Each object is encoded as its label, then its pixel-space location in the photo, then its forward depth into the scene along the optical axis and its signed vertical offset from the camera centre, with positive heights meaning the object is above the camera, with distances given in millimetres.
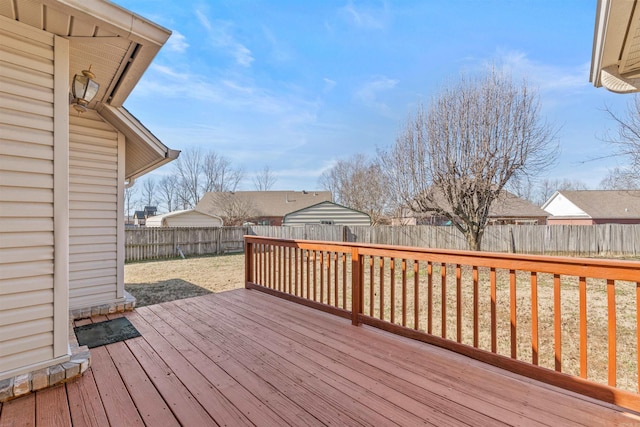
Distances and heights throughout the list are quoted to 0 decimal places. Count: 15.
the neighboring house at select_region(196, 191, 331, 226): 20914 +999
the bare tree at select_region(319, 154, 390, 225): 18594 +2446
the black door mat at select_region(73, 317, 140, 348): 2764 -1235
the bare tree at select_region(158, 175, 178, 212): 28431 +2563
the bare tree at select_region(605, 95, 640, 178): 7871 +2319
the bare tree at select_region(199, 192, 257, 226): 20328 +640
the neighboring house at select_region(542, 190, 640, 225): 20938 +519
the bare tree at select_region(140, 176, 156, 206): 31125 +2598
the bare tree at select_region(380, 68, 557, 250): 7957 +2033
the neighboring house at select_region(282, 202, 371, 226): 16000 +18
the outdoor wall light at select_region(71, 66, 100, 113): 2542 +1183
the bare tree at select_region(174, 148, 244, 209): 26281 +4022
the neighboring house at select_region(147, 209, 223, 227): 17125 -213
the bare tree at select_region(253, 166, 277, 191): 30094 +3922
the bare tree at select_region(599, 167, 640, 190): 8984 +1229
